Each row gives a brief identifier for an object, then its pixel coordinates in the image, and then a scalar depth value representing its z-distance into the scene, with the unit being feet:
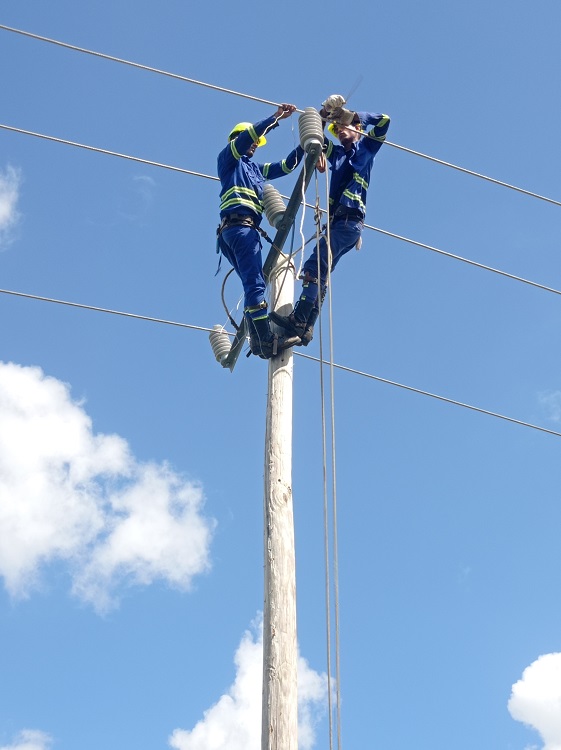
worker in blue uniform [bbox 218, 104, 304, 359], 21.01
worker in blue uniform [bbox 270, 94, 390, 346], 21.50
